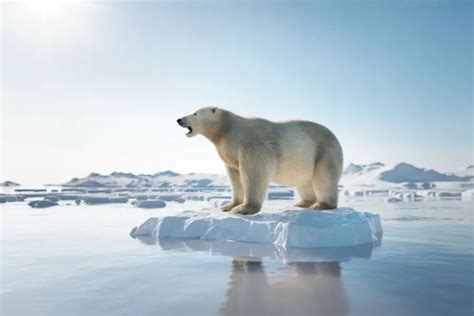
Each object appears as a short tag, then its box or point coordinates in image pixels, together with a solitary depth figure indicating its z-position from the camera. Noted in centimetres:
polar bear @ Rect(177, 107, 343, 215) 619
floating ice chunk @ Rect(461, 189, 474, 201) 2548
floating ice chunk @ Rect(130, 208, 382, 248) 568
